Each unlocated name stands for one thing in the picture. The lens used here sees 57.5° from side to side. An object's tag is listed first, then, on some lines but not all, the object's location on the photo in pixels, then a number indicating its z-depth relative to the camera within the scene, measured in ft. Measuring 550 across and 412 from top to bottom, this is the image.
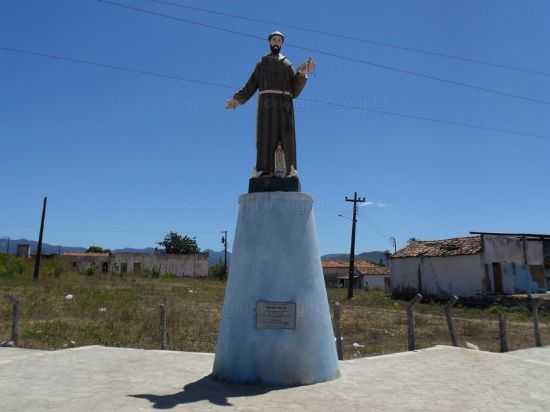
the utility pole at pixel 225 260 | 177.88
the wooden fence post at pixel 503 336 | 34.86
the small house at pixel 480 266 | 85.66
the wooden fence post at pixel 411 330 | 32.65
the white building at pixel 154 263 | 199.62
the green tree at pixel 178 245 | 239.91
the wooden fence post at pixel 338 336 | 30.53
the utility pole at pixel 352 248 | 95.55
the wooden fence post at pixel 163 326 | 31.95
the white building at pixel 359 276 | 181.06
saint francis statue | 22.90
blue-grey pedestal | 20.22
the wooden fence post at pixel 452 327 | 34.58
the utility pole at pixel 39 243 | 99.14
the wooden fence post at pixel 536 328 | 37.27
